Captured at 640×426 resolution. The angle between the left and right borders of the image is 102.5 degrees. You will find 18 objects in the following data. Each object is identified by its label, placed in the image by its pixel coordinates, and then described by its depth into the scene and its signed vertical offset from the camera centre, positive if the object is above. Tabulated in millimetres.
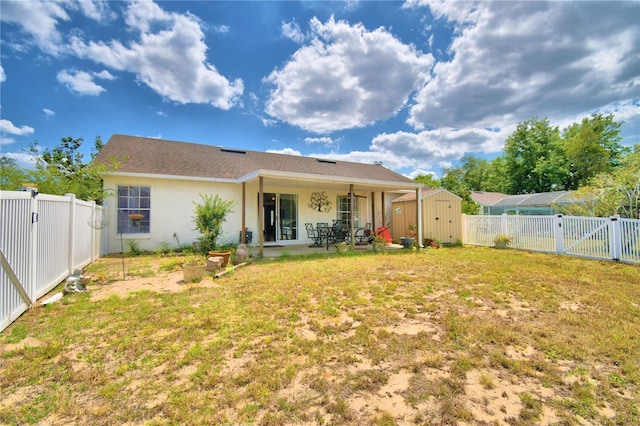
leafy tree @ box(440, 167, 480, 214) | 18272 +4655
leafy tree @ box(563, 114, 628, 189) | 27391 +7760
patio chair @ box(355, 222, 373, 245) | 11727 -638
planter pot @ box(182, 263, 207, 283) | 5602 -1062
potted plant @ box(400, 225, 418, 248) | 10977 -734
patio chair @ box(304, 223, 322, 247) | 11148 -564
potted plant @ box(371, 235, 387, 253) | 10038 -865
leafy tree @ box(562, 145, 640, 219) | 10445 +983
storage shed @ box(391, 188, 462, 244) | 12273 +288
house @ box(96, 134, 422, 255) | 9172 +1340
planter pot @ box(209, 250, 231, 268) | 6890 -838
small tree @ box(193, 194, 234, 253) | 7695 +195
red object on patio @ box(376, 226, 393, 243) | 11742 -505
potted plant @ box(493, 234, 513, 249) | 10867 -895
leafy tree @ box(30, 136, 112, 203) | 8039 +1579
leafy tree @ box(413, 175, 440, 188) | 36625 +6051
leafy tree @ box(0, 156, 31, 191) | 8195 +1641
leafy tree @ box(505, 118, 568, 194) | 29969 +7535
